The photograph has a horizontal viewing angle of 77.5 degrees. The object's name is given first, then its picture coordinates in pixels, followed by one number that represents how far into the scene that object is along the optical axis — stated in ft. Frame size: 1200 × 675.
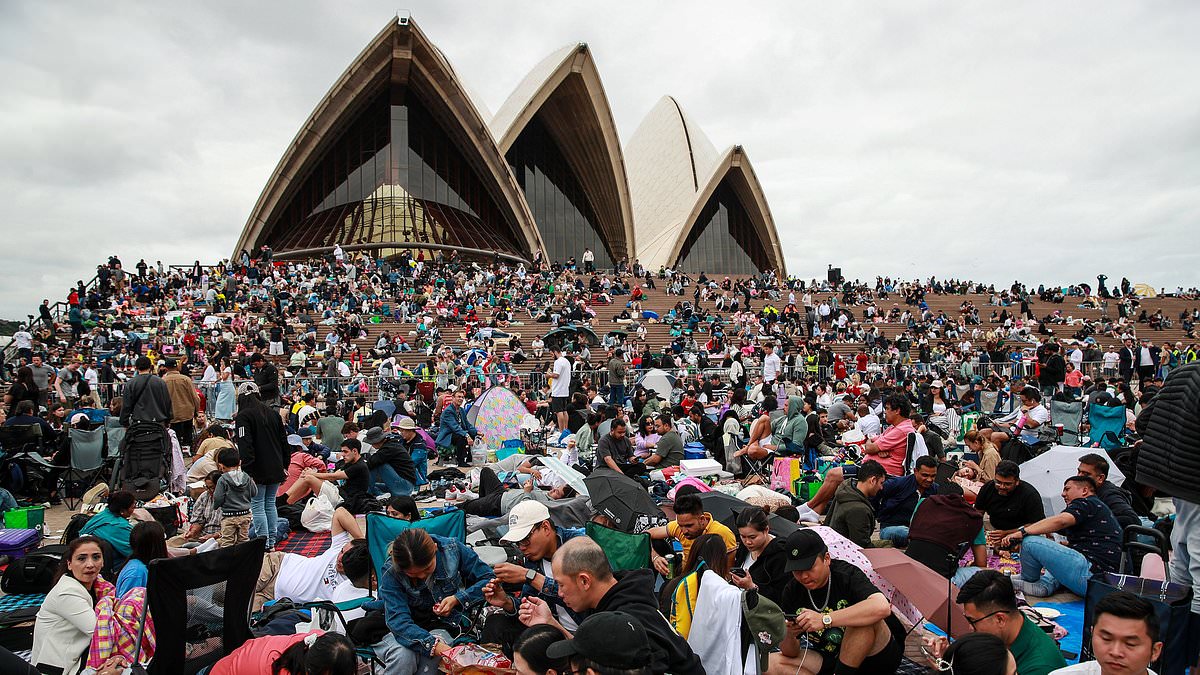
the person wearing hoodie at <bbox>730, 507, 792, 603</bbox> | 11.52
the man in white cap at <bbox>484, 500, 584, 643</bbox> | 10.93
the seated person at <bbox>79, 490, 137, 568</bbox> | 15.44
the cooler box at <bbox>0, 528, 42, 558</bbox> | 17.56
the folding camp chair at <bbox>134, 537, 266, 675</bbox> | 10.34
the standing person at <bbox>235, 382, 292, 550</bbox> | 20.47
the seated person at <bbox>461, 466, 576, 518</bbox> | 20.31
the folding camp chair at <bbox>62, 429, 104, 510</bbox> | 25.95
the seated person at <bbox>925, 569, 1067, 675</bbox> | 9.80
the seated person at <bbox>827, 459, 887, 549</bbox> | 15.87
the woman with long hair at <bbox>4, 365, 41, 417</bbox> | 29.50
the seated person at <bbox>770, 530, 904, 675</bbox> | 10.00
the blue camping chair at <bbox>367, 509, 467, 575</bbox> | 13.53
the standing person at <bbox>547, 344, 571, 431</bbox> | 39.17
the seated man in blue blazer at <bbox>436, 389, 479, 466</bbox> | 31.45
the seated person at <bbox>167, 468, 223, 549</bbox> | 20.58
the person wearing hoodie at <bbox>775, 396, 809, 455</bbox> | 28.43
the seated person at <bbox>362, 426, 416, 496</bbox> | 23.85
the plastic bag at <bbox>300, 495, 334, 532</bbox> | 21.71
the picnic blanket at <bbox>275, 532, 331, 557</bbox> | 20.04
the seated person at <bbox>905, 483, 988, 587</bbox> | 14.44
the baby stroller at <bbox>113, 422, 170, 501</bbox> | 23.32
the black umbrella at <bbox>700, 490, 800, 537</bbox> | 16.28
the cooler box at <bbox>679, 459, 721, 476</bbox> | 25.29
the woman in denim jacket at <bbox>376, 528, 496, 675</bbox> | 11.32
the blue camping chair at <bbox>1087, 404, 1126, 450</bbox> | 27.94
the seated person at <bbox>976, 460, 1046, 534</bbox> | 16.39
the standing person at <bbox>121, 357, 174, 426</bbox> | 24.14
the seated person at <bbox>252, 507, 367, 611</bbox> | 14.83
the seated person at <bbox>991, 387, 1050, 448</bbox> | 26.52
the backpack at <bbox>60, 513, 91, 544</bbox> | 16.06
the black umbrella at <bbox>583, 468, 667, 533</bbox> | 16.52
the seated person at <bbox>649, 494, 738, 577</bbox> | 13.23
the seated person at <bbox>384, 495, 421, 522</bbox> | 14.96
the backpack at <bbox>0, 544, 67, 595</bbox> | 15.79
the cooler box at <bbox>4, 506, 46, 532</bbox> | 19.94
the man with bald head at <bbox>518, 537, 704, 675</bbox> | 9.15
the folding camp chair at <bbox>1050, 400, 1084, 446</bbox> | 30.09
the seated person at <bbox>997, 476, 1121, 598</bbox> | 14.73
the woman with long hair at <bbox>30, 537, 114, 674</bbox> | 10.90
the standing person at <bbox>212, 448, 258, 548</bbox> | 19.80
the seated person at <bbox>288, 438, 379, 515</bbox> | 20.90
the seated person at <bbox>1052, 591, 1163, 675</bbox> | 7.94
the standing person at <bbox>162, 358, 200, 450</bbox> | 29.35
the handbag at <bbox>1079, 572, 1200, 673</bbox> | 9.49
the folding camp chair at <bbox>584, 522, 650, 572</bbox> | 13.62
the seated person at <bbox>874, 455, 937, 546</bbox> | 18.92
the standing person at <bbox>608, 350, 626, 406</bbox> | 47.98
